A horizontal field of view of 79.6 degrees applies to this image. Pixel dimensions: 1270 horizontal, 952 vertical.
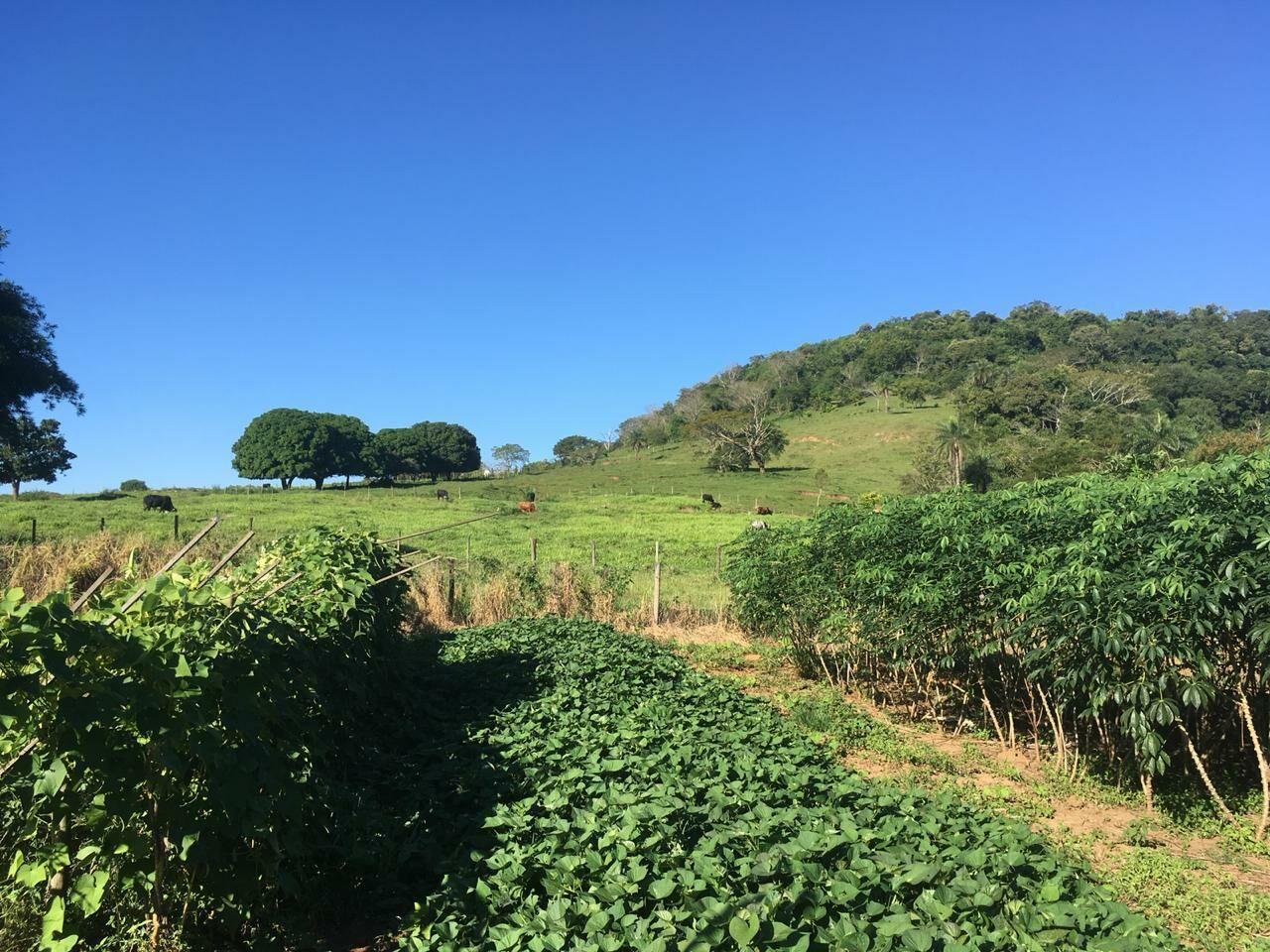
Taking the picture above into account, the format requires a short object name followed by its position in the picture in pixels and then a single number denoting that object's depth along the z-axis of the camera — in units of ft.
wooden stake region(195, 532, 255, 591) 12.05
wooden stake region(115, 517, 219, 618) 10.93
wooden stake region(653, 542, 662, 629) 49.90
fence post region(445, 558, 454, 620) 50.21
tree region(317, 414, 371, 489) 238.89
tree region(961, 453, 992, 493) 155.74
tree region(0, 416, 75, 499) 178.09
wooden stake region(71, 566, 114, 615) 10.00
